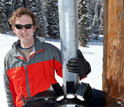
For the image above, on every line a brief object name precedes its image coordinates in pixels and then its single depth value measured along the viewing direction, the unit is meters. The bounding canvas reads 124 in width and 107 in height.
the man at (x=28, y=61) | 2.27
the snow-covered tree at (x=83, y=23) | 23.88
